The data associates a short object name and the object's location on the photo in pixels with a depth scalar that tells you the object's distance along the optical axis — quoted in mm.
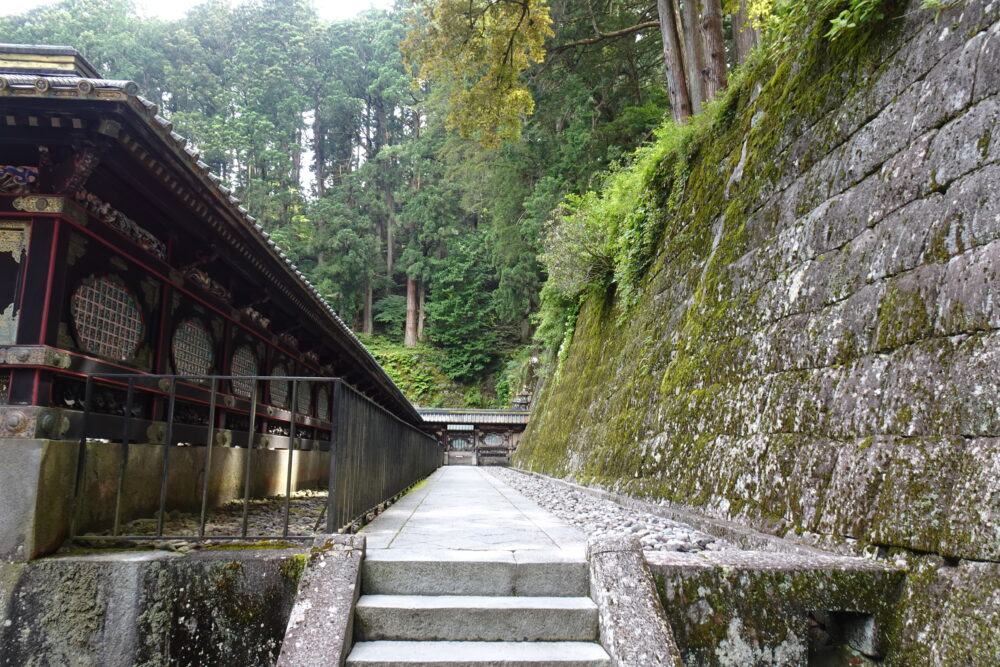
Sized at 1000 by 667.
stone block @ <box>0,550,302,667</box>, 3305
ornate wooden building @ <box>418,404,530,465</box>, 28281
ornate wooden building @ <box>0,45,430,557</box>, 3707
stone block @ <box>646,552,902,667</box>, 3002
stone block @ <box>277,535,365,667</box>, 2906
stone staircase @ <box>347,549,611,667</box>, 3055
